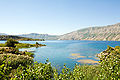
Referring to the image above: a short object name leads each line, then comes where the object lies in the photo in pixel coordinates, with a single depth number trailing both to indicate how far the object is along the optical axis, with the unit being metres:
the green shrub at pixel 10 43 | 45.13
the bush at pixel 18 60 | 11.73
